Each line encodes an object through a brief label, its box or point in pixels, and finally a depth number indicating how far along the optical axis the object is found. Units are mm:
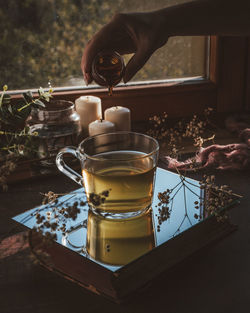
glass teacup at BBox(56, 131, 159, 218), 679
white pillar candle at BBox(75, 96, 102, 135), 1192
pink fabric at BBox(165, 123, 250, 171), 1002
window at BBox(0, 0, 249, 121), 1221
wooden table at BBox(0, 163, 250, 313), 578
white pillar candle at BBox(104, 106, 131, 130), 1195
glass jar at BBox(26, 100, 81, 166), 1067
